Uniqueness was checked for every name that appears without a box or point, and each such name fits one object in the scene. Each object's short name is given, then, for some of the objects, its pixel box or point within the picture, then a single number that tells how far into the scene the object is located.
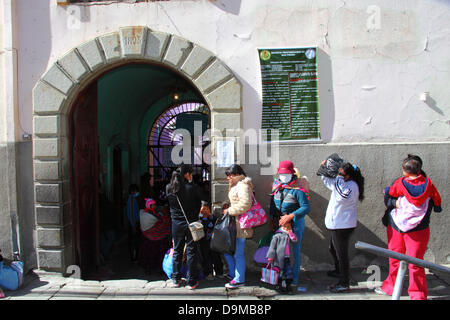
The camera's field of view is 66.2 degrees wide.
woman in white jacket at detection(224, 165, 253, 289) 4.14
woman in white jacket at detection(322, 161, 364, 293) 4.07
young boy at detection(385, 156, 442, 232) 3.78
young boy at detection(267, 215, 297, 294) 4.07
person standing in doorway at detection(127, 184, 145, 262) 5.62
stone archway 4.75
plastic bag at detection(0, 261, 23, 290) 4.37
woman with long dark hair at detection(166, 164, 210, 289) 4.37
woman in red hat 4.17
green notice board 4.82
